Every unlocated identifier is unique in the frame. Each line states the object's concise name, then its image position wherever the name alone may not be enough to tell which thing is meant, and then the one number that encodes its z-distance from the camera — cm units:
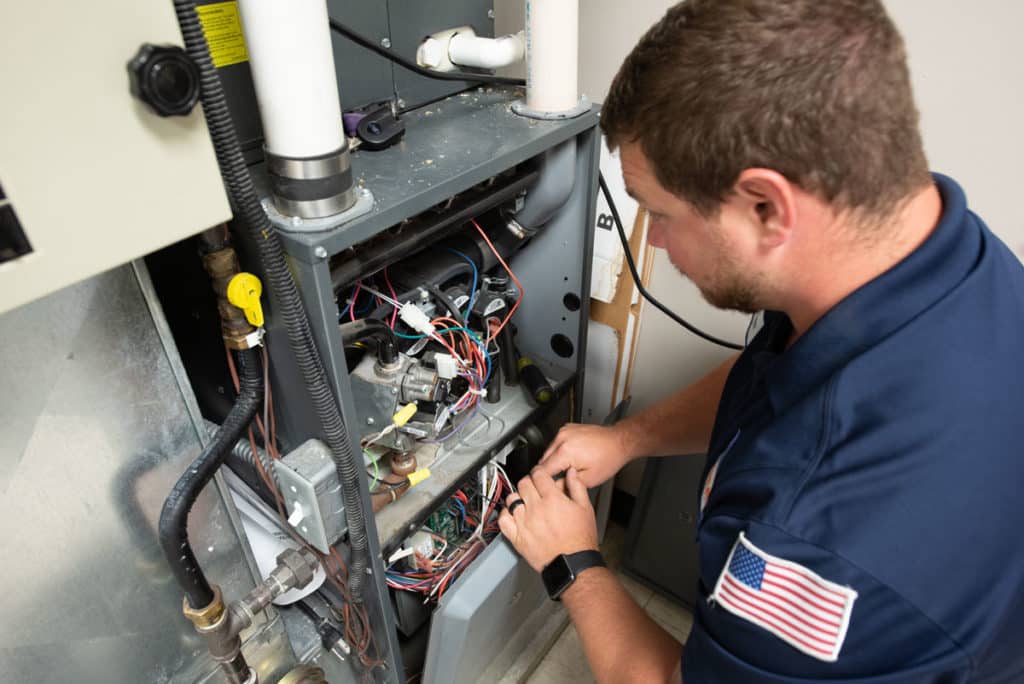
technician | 58
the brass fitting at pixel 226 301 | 64
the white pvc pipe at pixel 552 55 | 82
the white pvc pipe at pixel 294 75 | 55
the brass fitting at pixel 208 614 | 77
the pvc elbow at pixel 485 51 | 89
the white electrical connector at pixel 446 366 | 88
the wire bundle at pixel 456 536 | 108
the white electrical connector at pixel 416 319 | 87
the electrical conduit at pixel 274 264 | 50
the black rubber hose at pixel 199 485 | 72
